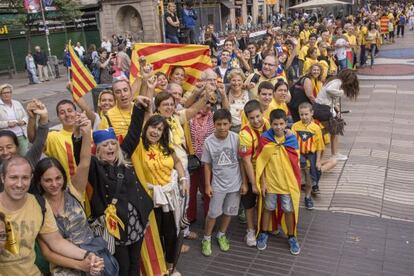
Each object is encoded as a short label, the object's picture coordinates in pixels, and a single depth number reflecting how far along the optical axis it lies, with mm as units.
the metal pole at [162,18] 10824
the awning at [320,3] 21445
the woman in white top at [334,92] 6477
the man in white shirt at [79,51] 21359
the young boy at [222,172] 4539
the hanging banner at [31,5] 21109
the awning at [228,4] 39606
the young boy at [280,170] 4547
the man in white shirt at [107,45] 20719
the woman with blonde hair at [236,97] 5512
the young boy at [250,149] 4578
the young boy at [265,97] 5297
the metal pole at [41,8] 20903
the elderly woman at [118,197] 3459
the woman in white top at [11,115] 6559
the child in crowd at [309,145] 5668
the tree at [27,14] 22438
